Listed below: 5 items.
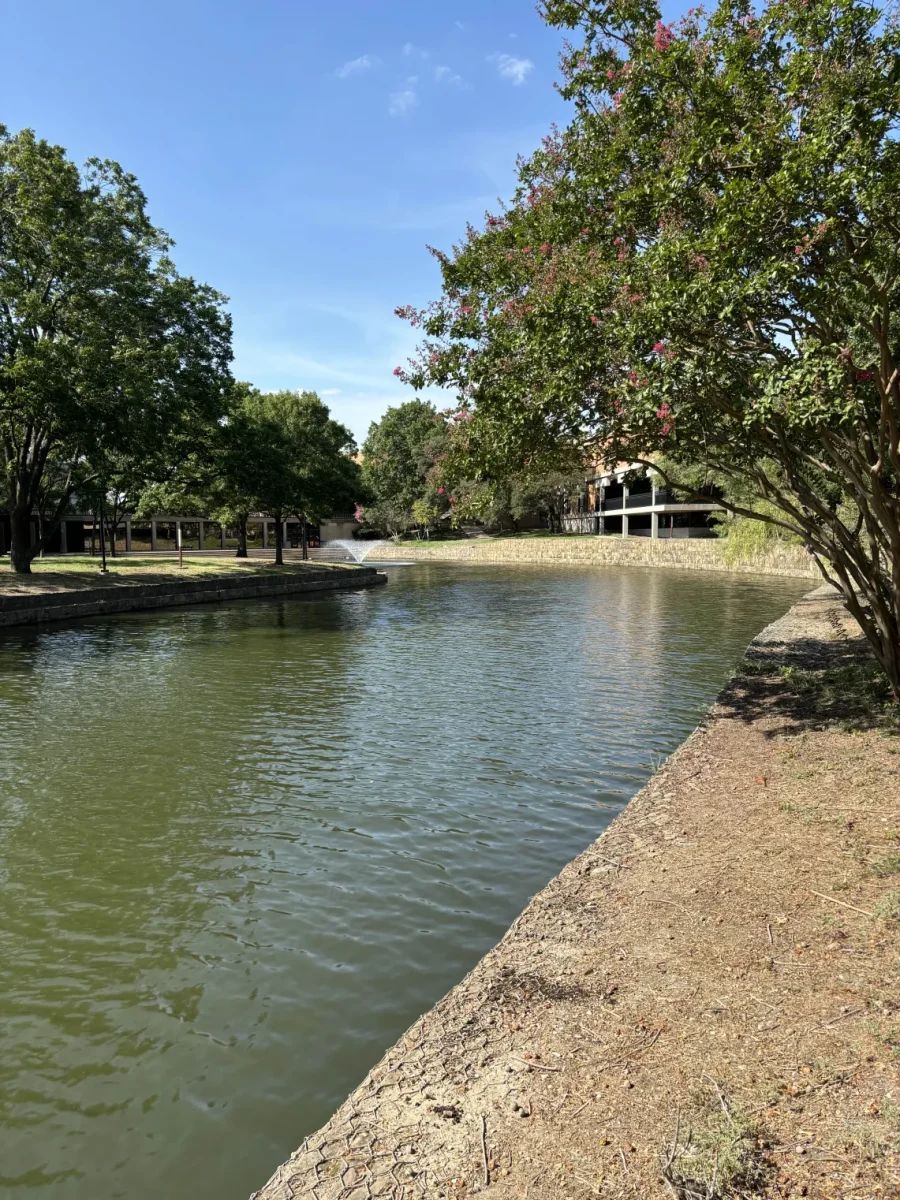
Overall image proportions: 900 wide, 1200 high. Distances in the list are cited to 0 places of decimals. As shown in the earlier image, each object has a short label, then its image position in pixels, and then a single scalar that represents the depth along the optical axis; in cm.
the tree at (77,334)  2413
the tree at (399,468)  8175
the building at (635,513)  6241
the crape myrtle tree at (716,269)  667
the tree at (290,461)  3588
